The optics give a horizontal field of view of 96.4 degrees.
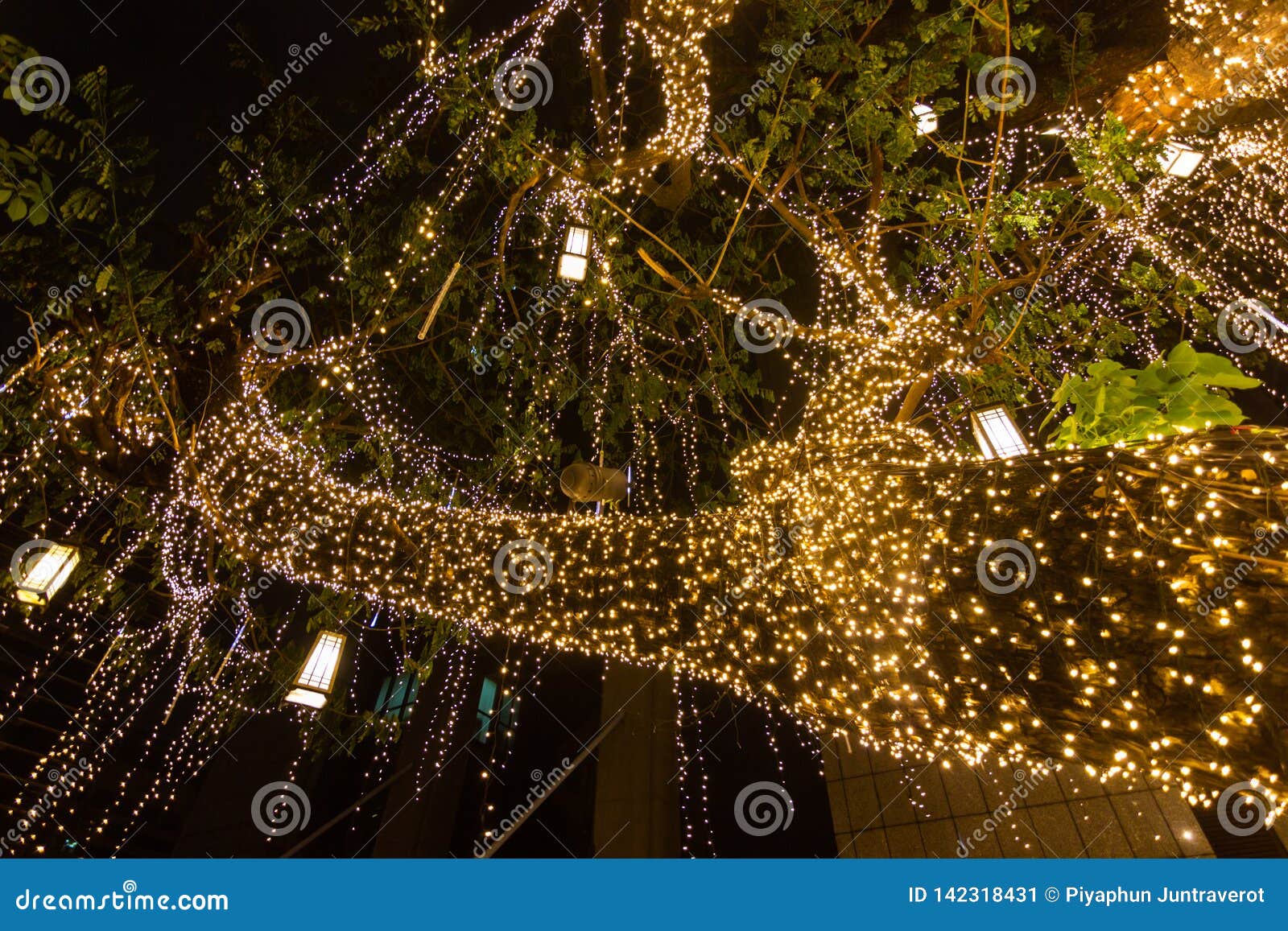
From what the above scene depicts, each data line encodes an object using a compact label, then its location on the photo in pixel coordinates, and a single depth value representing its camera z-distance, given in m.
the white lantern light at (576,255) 2.77
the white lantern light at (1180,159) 2.77
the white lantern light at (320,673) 3.17
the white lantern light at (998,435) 2.23
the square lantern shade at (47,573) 2.63
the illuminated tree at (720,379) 1.45
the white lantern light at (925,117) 2.87
